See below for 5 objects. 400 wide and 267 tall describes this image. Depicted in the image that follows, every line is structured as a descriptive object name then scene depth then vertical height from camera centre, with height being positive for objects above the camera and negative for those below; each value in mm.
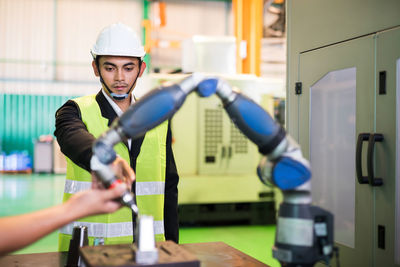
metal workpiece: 918 -244
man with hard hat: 1742 -64
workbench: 1392 -434
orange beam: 5855 +1426
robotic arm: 923 -47
